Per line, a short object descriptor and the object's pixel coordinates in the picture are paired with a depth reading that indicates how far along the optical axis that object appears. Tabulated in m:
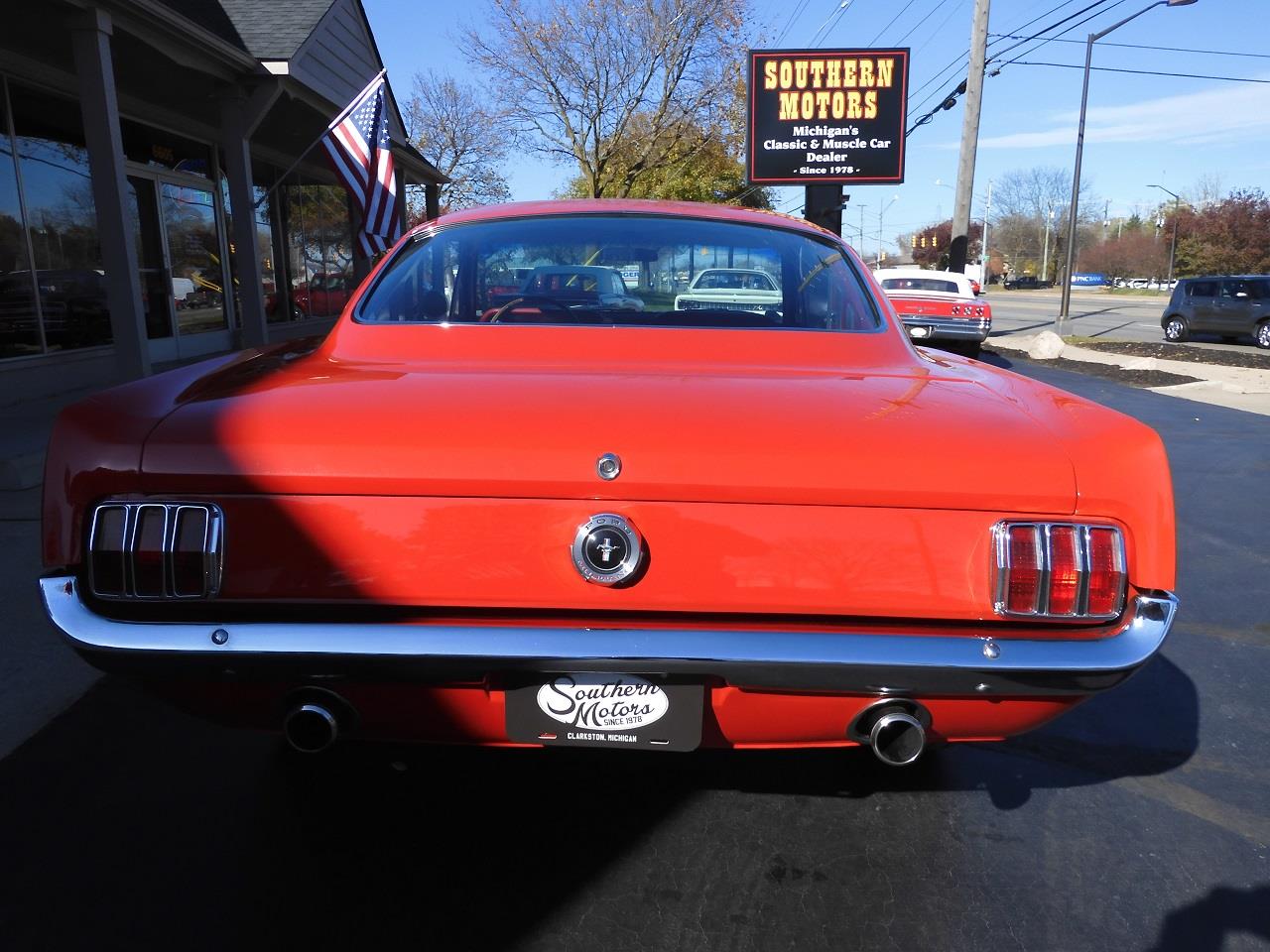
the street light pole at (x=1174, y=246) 66.25
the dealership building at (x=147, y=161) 7.62
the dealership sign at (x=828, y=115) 16.62
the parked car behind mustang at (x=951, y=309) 15.51
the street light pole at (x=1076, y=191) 21.27
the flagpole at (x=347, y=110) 8.02
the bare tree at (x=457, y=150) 36.94
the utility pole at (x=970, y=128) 21.27
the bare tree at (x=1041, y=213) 95.25
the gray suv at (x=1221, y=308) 21.73
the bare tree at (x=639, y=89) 25.42
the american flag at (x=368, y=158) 8.11
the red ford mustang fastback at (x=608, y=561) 1.82
